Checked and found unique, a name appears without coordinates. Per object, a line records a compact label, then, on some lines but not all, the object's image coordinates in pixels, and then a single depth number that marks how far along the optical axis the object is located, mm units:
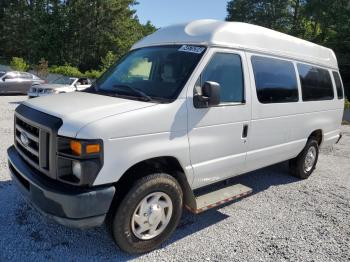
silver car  18156
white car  14258
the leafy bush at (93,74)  30136
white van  3145
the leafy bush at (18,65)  30853
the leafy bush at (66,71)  30359
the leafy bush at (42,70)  28016
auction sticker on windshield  4039
